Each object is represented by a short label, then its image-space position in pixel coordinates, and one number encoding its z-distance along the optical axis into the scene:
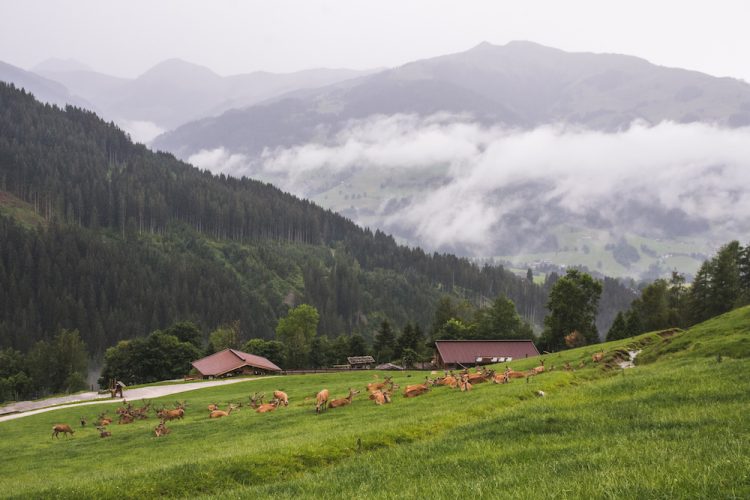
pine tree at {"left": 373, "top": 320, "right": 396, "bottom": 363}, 142.25
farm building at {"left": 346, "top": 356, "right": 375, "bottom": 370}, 133.32
